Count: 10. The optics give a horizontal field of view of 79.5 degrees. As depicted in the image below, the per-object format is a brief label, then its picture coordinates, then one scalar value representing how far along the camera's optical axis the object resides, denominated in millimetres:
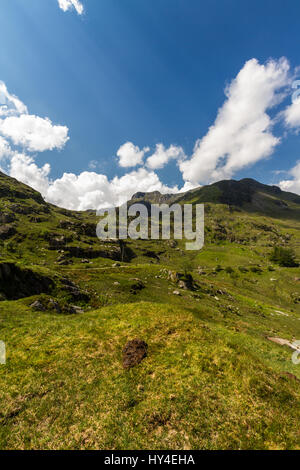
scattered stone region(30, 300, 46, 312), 23766
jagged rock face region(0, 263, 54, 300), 31938
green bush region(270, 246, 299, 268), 179000
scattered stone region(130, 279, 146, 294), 51119
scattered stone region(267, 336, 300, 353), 31031
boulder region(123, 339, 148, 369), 13314
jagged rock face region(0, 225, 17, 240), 143025
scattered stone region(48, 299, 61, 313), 25453
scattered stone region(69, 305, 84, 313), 28016
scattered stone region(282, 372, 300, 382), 13682
